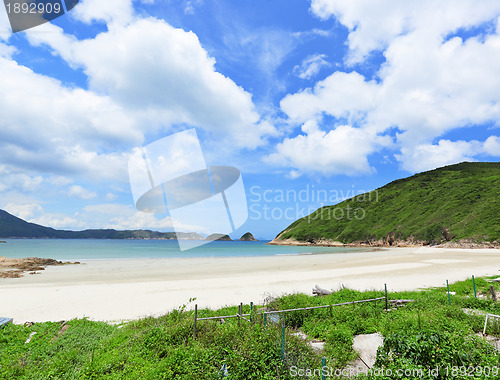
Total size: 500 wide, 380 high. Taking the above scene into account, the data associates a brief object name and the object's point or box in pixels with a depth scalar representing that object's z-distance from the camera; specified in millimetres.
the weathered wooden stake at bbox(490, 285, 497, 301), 12805
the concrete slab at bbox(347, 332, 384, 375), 6992
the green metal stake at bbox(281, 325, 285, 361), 6586
